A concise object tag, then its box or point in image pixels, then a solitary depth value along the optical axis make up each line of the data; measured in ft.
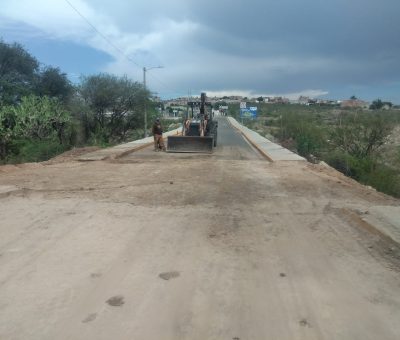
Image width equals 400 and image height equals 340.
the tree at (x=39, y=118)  112.27
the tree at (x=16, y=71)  154.71
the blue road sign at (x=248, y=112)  303.48
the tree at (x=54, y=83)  172.76
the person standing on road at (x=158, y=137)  87.44
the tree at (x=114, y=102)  153.28
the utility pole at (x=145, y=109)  159.00
